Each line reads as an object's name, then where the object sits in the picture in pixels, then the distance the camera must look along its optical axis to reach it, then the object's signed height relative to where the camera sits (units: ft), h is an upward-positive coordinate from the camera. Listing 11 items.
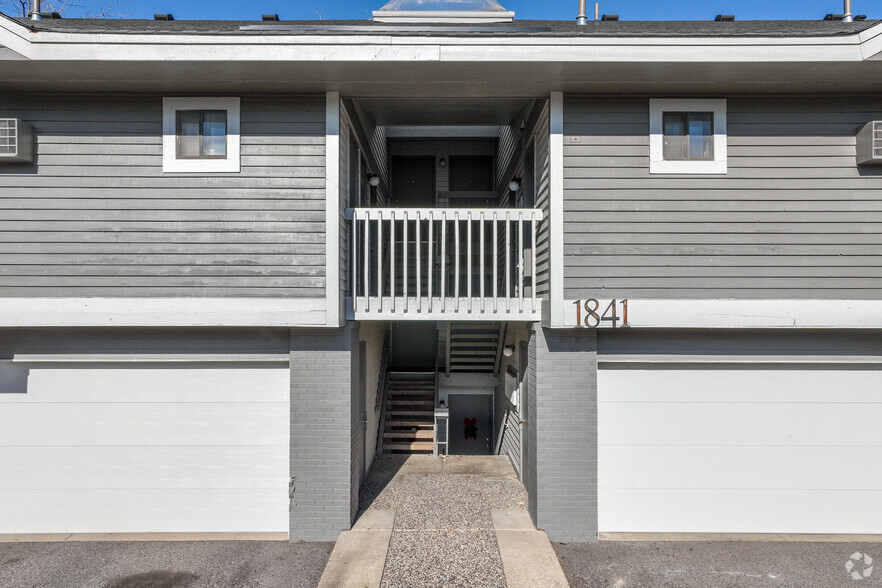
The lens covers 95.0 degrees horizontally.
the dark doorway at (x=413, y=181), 29.78 +8.80
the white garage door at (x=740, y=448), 13.55 -4.95
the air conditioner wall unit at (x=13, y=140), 12.70 +4.98
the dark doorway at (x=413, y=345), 28.73 -3.22
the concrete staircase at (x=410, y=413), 22.47 -6.68
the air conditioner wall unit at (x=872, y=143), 12.78 +5.06
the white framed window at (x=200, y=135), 13.17 +5.40
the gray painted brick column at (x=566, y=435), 13.43 -4.49
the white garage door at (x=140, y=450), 13.61 -5.13
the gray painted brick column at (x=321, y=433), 13.46 -4.48
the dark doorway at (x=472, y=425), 26.91 -8.40
